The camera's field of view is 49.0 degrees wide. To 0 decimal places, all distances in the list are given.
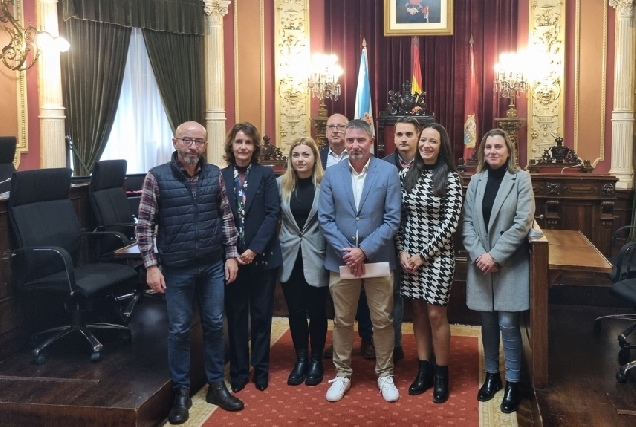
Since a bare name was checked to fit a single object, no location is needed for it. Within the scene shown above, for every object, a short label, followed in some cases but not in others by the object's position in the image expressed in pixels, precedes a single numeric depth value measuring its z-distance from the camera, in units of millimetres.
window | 7480
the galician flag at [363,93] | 8250
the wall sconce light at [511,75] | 7832
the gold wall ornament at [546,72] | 8188
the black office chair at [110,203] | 4871
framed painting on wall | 8375
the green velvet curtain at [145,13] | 6691
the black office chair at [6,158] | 4899
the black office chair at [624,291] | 3517
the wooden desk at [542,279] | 3195
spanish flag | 8273
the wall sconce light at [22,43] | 5832
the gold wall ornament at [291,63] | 8547
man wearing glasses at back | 4102
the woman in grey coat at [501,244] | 3256
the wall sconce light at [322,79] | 8148
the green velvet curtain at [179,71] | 7699
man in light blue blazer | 3324
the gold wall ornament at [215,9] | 8125
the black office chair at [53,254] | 3832
